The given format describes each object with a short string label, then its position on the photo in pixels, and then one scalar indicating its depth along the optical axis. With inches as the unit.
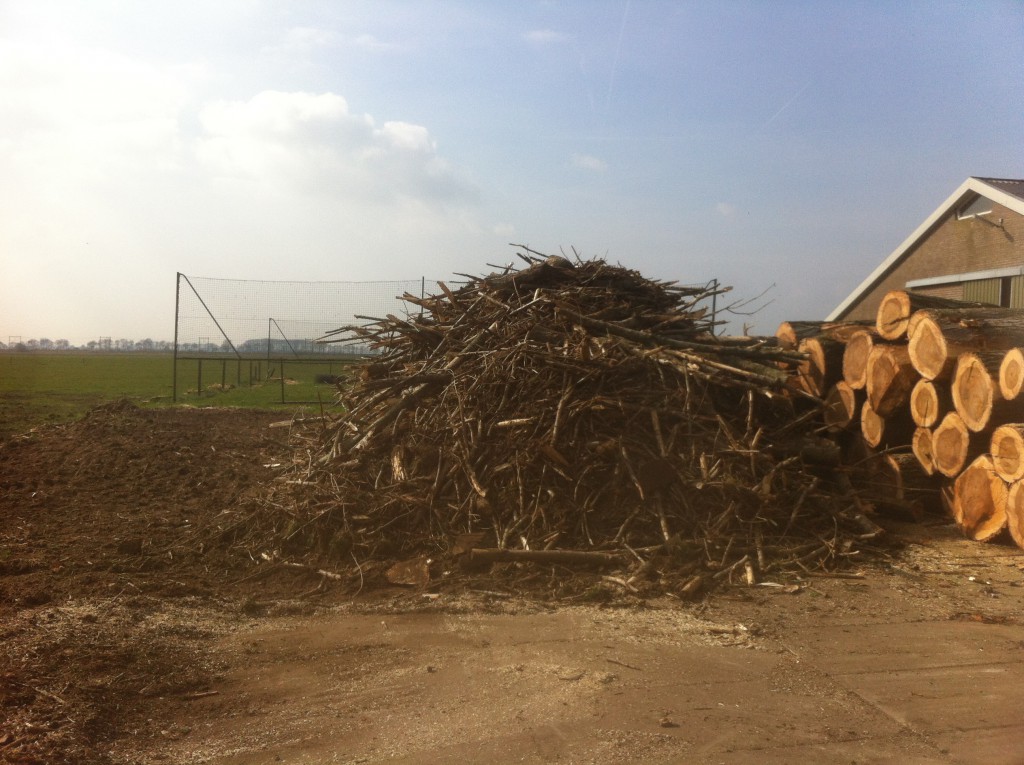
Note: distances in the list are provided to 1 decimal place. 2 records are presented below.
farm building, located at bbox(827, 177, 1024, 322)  686.5
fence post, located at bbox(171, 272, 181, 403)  765.9
